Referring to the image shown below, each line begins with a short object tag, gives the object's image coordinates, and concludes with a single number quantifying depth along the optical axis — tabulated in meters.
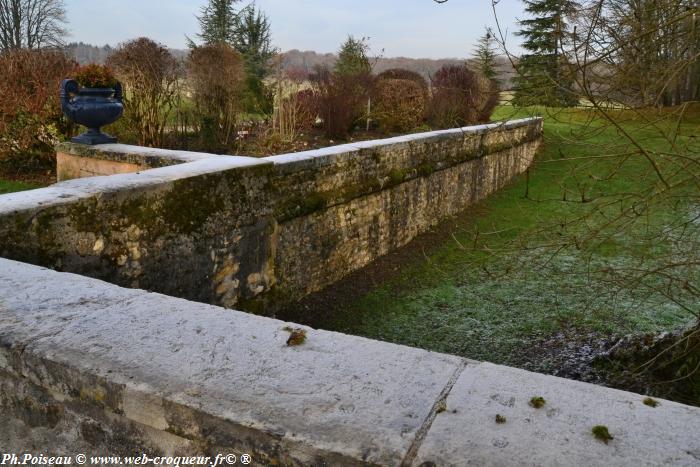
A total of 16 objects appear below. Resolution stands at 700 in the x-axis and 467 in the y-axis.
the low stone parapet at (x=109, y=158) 5.70
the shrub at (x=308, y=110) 13.42
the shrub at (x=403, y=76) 16.25
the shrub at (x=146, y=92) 10.21
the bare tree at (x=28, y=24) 29.44
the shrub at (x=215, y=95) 11.05
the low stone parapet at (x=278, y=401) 1.42
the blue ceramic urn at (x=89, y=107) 6.64
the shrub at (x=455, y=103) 14.41
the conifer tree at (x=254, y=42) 26.39
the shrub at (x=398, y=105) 14.80
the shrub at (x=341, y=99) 13.55
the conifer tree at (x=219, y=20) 28.60
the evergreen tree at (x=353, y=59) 17.84
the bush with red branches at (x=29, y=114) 10.09
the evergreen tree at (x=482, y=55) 18.98
